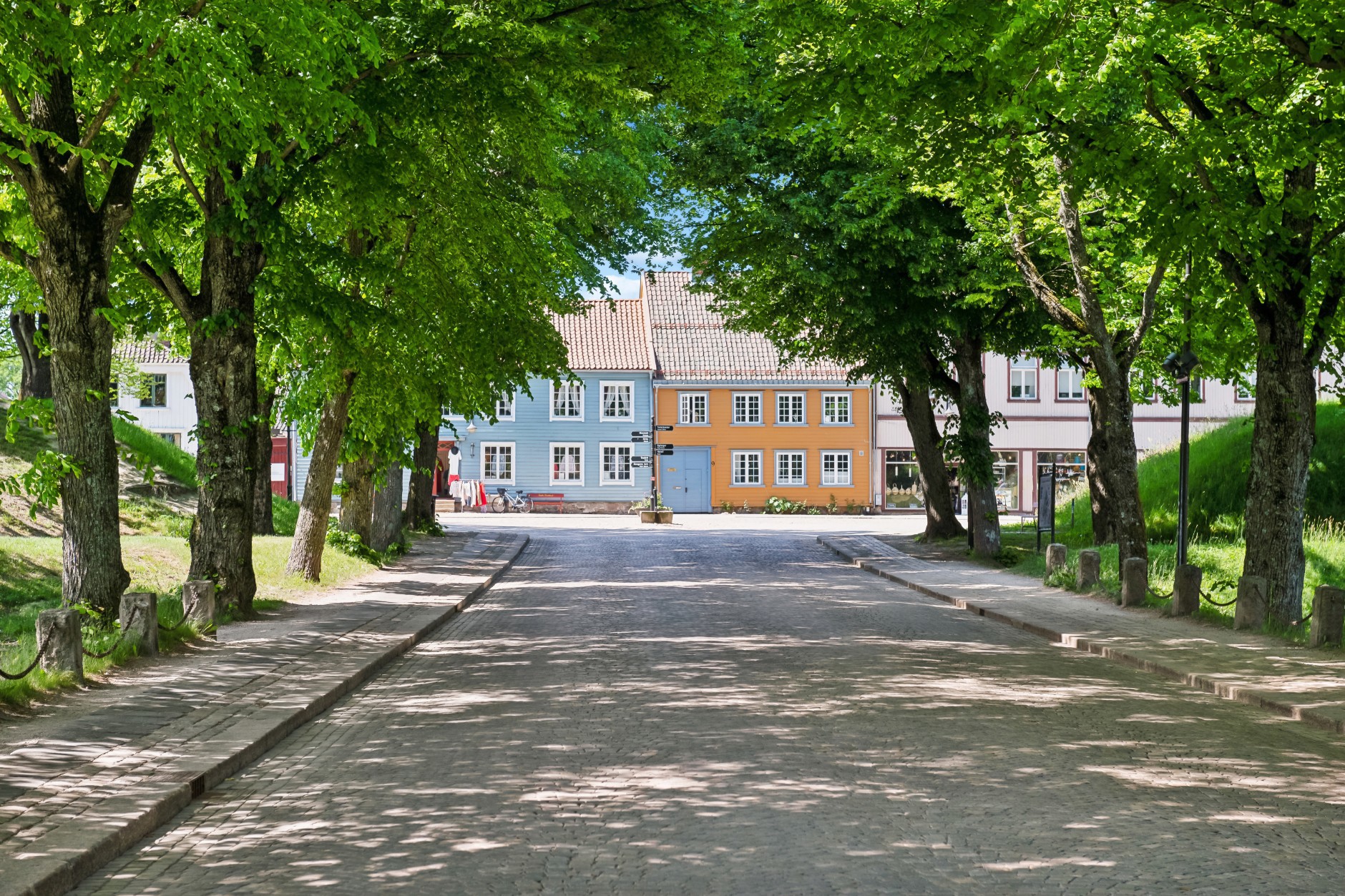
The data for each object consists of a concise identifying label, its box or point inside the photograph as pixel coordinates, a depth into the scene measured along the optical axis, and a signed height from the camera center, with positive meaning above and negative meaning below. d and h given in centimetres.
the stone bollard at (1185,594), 1722 -120
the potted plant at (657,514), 5069 -68
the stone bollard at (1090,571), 2086 -113
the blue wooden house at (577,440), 6775 +260
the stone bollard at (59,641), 1057 -108
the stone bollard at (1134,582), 1845 -113
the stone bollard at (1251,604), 1552 -119
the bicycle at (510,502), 6494 -32
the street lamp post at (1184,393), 1802 +131
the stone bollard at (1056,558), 2284 -101
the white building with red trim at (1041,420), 6419 +334
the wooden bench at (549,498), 6705 -15
